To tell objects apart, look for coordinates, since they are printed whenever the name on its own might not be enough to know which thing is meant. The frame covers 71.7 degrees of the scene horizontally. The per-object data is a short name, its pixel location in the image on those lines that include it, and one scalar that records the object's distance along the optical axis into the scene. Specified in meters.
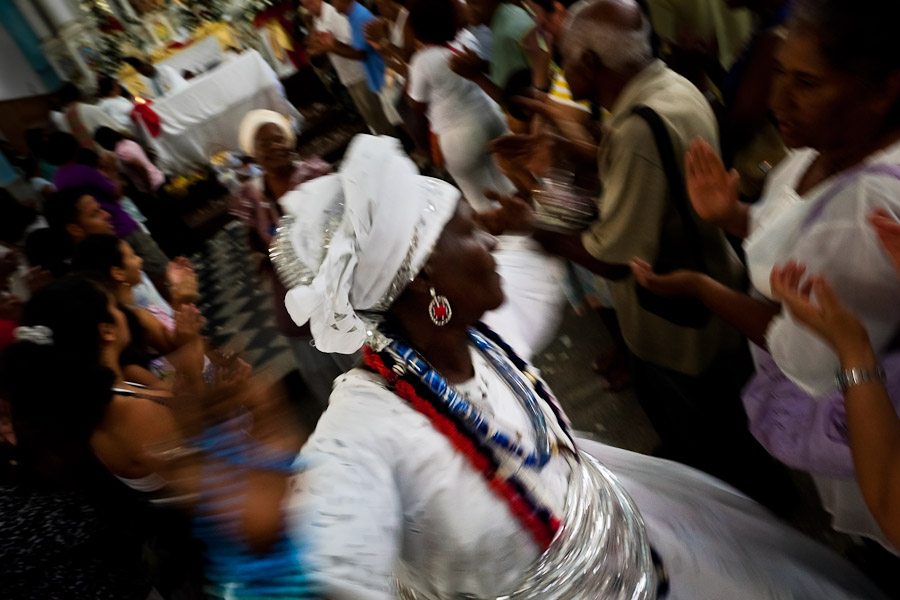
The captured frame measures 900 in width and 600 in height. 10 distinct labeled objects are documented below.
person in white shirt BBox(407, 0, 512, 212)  3.33
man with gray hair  1.78
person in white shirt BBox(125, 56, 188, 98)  8.89
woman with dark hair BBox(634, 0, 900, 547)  1.08
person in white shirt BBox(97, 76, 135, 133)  7.98
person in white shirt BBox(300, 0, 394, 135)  5.40
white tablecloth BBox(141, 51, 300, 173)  8.55
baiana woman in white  1.02
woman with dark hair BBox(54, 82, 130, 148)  7.54
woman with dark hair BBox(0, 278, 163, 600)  1.51
